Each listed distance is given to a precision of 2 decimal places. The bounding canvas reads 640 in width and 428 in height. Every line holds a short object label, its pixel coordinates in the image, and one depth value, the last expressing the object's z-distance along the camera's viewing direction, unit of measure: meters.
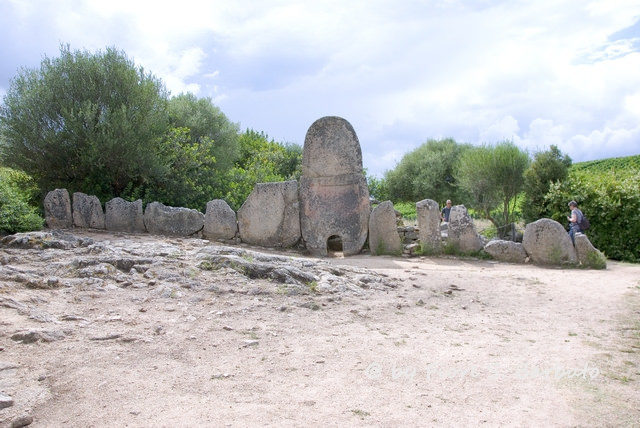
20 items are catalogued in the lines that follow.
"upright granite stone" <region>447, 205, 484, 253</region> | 11.27
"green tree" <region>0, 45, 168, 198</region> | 12.72
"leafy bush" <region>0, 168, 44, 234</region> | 9.48
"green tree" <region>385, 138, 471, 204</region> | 27.23
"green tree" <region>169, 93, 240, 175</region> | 18.08
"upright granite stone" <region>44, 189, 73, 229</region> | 11.52
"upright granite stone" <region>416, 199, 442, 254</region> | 11.34
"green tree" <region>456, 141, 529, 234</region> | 22.20
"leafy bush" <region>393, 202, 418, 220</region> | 28.52
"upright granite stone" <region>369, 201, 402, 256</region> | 11.44
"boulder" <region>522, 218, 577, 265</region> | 10.56
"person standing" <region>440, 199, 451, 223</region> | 16.45
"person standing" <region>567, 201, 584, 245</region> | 11.89
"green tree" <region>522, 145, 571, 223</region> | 17.02
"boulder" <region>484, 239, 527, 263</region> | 10.92
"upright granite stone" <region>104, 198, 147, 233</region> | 11.86
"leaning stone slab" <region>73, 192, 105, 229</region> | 11.73
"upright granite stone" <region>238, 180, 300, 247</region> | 12.01
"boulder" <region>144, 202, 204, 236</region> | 11.84
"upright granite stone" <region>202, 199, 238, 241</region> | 12.01
